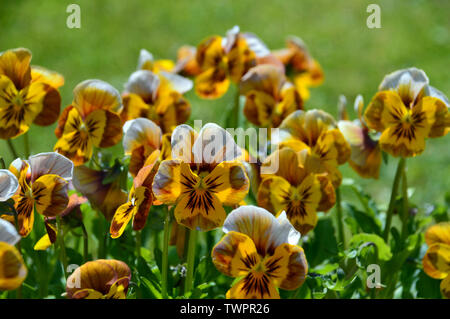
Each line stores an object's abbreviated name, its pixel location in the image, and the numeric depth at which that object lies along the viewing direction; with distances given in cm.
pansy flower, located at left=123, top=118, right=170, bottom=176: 63
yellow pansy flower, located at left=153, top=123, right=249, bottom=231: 59
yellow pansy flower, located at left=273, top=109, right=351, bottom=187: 65
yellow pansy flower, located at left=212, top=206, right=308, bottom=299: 58
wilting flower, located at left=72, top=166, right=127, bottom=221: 63
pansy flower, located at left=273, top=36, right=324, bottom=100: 80
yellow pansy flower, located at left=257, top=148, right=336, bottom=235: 63
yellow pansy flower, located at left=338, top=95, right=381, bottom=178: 67
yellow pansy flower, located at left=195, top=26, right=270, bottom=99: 73
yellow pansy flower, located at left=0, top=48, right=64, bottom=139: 65
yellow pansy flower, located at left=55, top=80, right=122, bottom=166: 64
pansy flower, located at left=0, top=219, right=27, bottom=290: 55
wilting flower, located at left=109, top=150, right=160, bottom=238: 60
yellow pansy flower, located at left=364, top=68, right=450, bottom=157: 64
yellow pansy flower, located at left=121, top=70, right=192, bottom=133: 69
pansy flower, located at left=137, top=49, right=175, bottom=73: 72
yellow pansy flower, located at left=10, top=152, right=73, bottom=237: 60
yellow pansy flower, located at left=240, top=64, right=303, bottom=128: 70
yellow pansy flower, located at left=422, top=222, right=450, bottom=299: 60
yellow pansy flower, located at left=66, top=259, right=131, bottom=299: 58
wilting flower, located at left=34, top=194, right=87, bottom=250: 61
